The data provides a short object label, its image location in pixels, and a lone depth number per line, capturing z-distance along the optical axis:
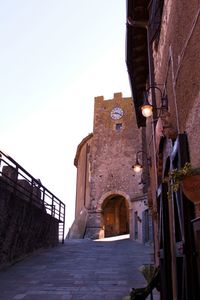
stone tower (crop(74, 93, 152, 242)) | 20.60
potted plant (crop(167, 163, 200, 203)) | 2.30
